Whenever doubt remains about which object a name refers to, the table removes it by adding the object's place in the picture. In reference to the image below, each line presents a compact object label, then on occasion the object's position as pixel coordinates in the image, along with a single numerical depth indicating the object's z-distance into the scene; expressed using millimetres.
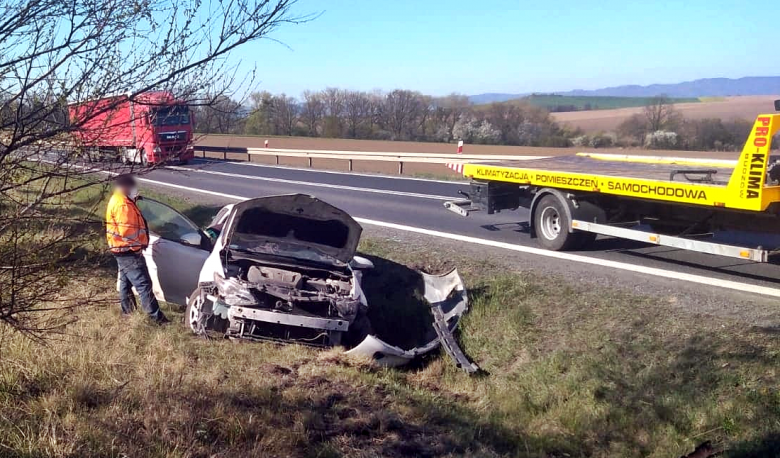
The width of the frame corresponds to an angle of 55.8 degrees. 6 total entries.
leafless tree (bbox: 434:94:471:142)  43969
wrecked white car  7398
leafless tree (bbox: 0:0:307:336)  4133
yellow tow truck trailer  7387
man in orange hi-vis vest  7457
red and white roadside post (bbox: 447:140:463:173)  14195
